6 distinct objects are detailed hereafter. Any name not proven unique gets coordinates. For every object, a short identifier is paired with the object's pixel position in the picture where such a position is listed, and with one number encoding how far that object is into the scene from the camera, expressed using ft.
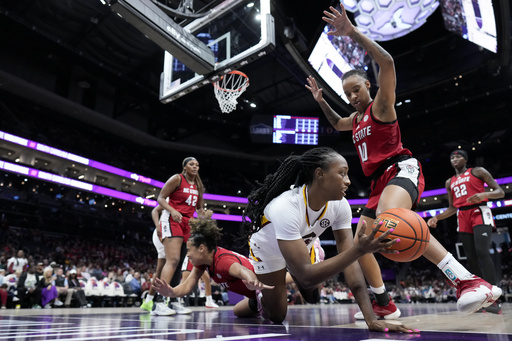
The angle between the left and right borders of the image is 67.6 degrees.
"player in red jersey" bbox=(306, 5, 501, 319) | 7.45
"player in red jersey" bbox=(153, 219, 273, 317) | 11.29
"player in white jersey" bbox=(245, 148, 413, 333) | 5.76
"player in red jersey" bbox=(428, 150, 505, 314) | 13.25
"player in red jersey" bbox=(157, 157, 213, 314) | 14.40
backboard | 19.07
